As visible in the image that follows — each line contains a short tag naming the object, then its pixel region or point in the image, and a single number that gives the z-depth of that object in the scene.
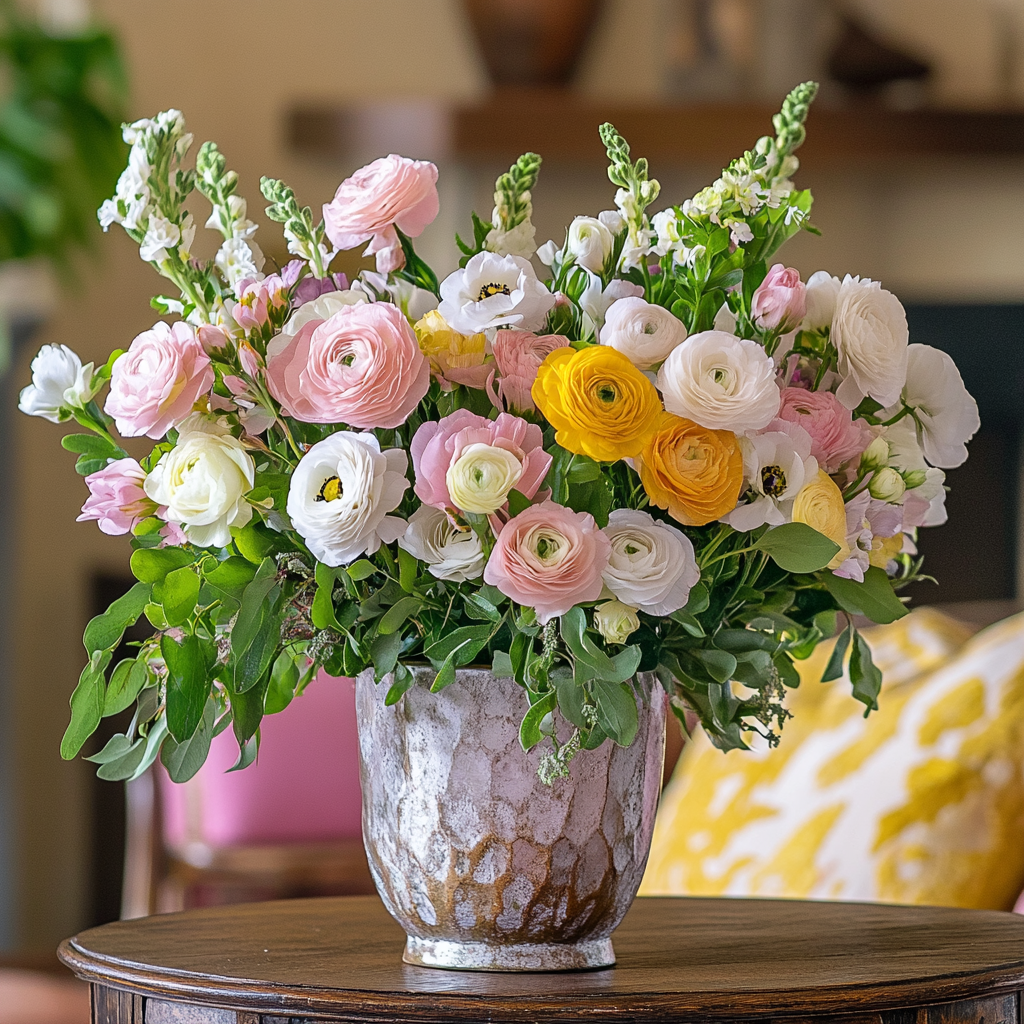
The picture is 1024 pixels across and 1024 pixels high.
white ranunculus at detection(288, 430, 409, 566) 1.79
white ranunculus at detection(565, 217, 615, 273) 1.89
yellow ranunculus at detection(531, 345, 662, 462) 1.78
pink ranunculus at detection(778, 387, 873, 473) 1.86
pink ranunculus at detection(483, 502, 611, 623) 1.77
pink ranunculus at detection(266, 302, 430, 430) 1.79
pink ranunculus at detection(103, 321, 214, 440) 1.82
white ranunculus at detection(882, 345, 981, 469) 1.91
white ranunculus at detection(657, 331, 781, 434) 1.79
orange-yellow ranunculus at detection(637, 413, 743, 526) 1.79
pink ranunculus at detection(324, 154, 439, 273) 1.87
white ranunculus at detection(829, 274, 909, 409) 1.86
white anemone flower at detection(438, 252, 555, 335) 1.83
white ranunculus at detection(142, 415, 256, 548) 1.81
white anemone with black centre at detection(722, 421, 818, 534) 1.82
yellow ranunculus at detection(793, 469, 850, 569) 1.83
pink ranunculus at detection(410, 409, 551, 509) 1.79
